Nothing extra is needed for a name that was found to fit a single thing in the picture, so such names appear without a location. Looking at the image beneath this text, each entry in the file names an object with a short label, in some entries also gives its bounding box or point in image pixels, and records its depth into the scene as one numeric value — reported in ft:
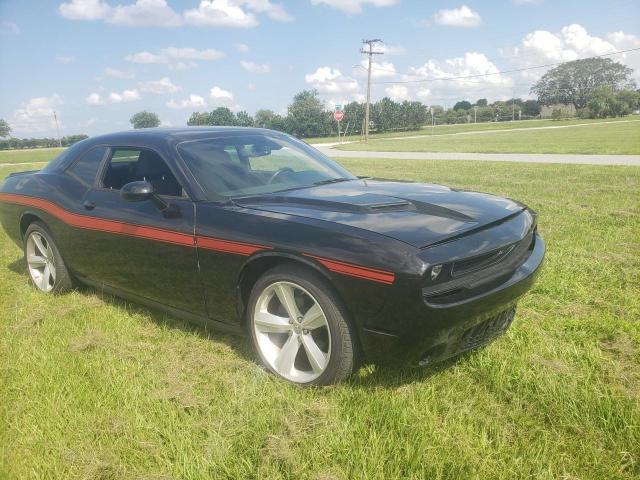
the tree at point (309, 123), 230.89
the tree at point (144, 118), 323.65
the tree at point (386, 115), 258.57
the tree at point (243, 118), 234.50
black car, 8.00
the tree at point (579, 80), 348.59
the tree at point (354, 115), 244.81
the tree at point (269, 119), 231.32
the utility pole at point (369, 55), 149.73
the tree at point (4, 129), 403.75
